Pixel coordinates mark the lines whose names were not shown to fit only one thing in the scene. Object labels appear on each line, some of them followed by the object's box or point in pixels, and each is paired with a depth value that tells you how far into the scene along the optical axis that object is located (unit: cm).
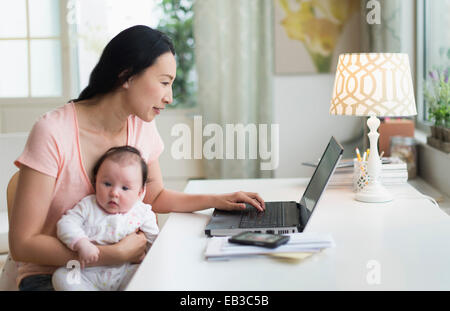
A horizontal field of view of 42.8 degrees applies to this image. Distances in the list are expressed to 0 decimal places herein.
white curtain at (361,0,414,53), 298
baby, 138
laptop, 150
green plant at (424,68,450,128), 239
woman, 141
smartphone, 131
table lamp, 187
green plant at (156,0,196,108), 383
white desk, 116
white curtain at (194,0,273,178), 358
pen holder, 195
